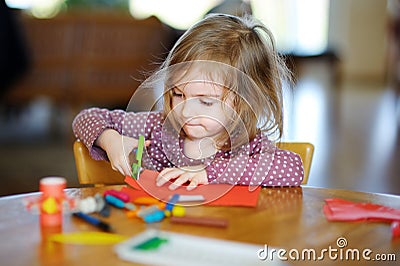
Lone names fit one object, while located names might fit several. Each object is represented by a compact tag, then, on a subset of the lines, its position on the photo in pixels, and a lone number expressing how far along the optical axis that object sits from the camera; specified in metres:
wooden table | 1.12
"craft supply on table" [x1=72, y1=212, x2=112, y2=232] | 1.21
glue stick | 1.22
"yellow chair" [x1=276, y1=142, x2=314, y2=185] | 1.62
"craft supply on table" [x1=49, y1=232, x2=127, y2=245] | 1.16
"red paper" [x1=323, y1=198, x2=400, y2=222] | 1.27
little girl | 1.46
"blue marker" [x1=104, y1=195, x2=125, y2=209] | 1.30
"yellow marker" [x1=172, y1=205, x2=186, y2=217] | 1.26
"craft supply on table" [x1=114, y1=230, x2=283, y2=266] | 1.10
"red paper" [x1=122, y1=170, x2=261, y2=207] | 1.34
